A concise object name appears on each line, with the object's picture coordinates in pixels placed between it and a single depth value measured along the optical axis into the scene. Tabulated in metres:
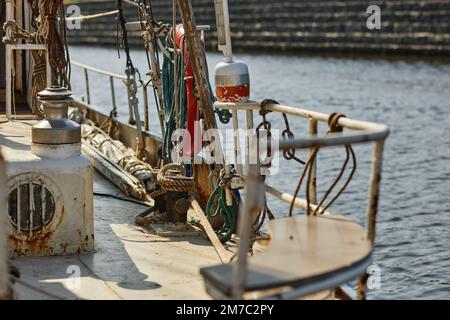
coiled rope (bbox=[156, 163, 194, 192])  7.33
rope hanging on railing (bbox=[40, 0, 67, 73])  7.71
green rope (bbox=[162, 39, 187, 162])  7.96
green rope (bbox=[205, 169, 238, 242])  7.09
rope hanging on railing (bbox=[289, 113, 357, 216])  5.17
